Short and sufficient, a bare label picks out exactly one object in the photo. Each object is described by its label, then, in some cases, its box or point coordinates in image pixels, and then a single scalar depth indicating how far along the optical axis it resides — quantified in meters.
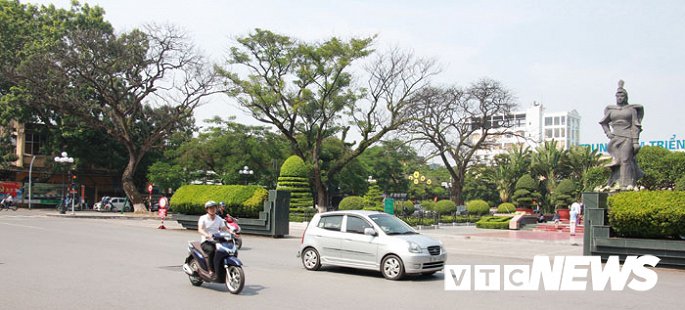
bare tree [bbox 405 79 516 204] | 51.28
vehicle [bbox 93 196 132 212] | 58.68
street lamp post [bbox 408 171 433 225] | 34.75
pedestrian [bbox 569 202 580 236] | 27.25
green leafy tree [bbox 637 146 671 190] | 57.06
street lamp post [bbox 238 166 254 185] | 50.44
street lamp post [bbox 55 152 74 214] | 47.45
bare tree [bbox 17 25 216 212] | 45.50
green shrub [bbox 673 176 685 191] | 49.87
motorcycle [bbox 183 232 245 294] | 10.41
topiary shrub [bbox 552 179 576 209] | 45.03
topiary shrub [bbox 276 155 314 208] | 37.56
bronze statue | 23.50
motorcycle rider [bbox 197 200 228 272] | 10.74
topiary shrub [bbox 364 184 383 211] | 37.75
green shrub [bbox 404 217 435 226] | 33.81
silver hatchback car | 12.41
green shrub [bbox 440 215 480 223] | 39.91
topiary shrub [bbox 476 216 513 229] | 35.47
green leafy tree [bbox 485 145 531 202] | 54.38
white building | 145.62
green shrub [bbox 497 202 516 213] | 44.03
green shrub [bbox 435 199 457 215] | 42.78
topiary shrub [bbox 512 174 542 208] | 46.78
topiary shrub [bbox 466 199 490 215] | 44.97
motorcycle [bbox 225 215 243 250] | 18.91
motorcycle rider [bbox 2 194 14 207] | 53.12
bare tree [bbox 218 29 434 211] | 45.88
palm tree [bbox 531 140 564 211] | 52.82
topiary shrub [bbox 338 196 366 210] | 33.94
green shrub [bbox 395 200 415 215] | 38.44
